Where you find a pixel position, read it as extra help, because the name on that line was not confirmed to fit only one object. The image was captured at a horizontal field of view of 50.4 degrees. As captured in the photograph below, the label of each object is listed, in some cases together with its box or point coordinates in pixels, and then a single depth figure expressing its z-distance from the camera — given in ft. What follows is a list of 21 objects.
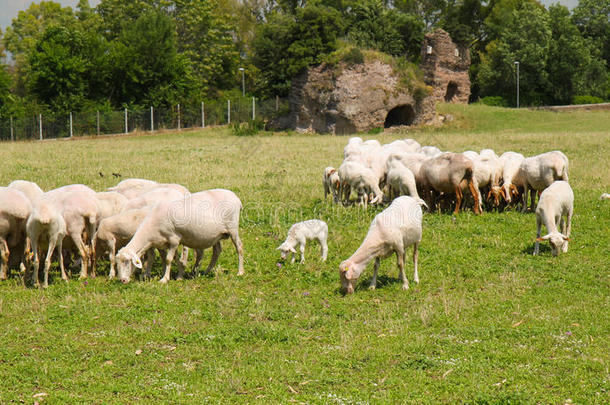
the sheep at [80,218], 32.40
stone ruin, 129.08
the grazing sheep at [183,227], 30.12
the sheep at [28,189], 36.42
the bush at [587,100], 184.26
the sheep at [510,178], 46.37
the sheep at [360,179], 47.29
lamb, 35.04
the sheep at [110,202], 34.24
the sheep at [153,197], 34.19
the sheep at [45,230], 29.94
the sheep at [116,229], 32.32
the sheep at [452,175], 44.50
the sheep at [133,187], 37.81
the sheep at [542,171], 42.68
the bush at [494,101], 196.14
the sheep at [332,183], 50.24
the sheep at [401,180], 44.34
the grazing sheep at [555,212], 33.55
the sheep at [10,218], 31.78
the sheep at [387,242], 28.81
